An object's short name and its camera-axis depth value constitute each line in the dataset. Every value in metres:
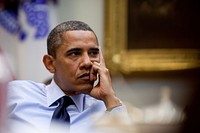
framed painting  6.75
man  4.16
